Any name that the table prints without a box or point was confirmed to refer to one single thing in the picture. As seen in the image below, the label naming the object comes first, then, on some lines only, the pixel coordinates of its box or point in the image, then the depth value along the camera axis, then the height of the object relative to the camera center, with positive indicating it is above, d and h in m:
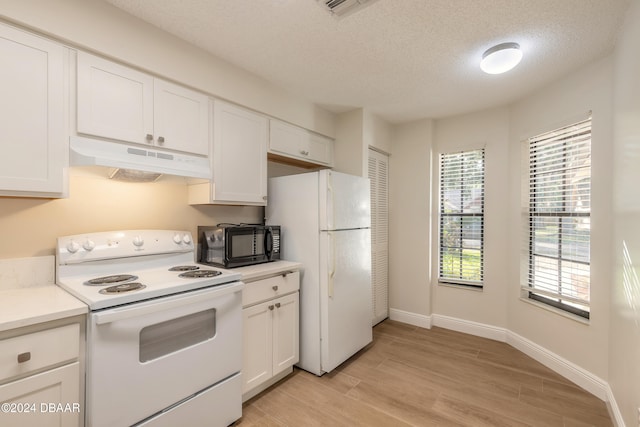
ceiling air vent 1.66 +1.18
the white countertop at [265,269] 2.11 -0.44
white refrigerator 2.48 -0.37
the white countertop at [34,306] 1.17 -0.42
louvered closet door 3.60 -0.26
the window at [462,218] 3.42 -0.06
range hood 1.61 +0.32
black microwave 2.23 -0.26
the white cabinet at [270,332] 2.11 -0.92
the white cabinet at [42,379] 1.15 -0.69
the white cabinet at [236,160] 2.28 +0.43
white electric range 1.37 -0.64
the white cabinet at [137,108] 1.67 +0.66
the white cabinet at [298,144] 2.74 +0.69
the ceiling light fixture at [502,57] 2.06 +1.10
